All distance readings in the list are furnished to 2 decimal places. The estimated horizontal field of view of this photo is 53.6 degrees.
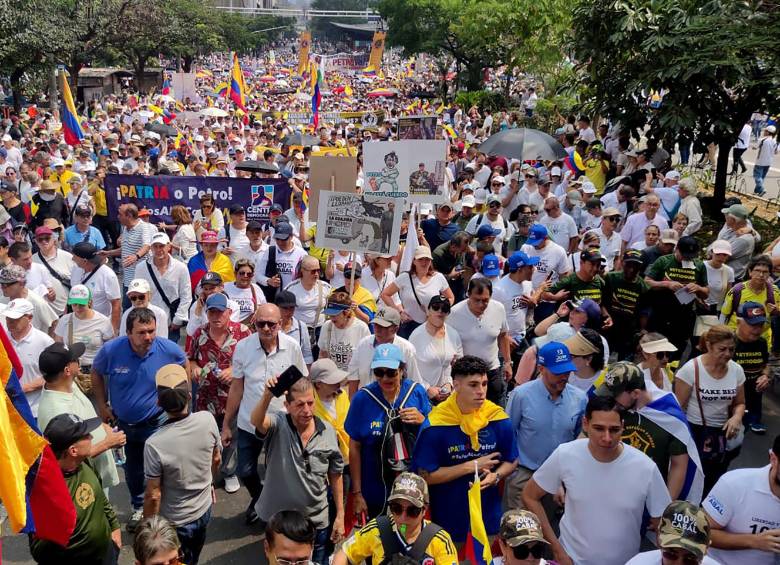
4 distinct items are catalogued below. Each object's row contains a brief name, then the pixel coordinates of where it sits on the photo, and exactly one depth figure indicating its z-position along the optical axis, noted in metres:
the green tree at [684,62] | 11.57
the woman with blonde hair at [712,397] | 5.23
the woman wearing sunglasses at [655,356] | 5.10
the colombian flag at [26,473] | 3.00
